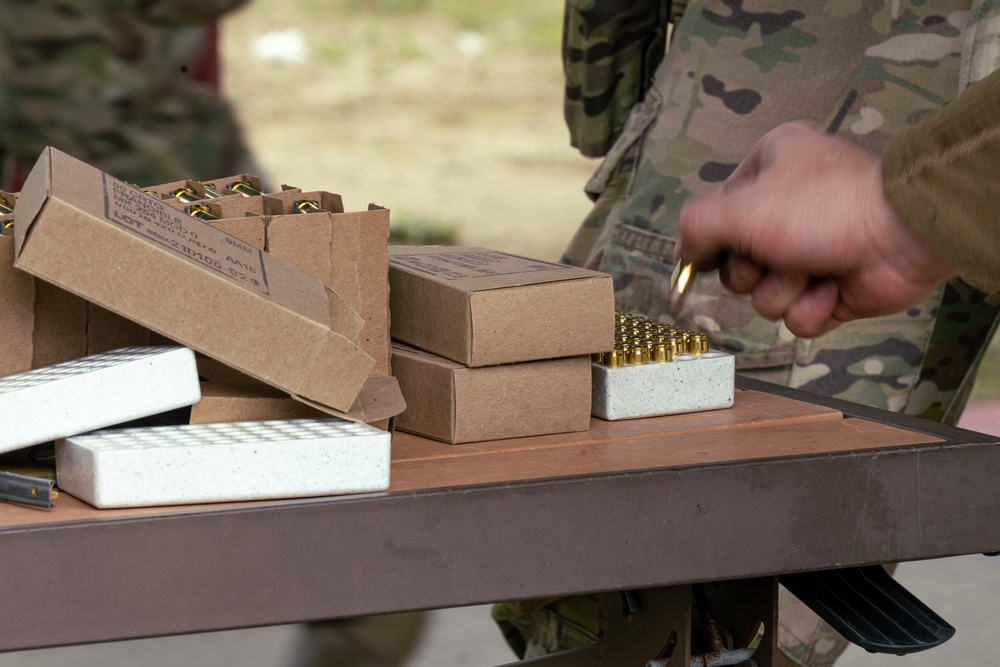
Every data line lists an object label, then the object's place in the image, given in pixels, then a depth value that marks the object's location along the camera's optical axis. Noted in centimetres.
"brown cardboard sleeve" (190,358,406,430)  145
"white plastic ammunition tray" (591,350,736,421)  154
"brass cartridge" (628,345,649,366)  154
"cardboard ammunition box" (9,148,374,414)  141
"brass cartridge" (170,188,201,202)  155
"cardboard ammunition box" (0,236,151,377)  146
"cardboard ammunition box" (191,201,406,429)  150
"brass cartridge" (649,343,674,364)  155
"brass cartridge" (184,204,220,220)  152
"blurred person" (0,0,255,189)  391
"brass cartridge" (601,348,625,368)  154
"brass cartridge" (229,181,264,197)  160
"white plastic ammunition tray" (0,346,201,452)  141
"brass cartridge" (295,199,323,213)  154
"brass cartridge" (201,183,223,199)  157
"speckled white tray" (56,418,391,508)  140
